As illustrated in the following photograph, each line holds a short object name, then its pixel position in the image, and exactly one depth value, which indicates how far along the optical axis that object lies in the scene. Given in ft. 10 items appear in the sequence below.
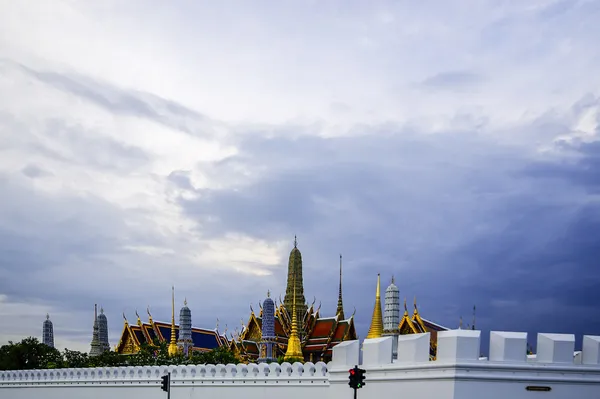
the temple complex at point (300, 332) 162.09
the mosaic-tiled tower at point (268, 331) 160.38
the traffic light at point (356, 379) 53.26
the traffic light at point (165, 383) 71.24
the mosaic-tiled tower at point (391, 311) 131.95
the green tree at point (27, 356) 136.77
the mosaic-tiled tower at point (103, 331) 195.31
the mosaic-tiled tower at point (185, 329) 171.42
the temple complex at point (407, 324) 128.26
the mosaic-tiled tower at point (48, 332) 202.49
